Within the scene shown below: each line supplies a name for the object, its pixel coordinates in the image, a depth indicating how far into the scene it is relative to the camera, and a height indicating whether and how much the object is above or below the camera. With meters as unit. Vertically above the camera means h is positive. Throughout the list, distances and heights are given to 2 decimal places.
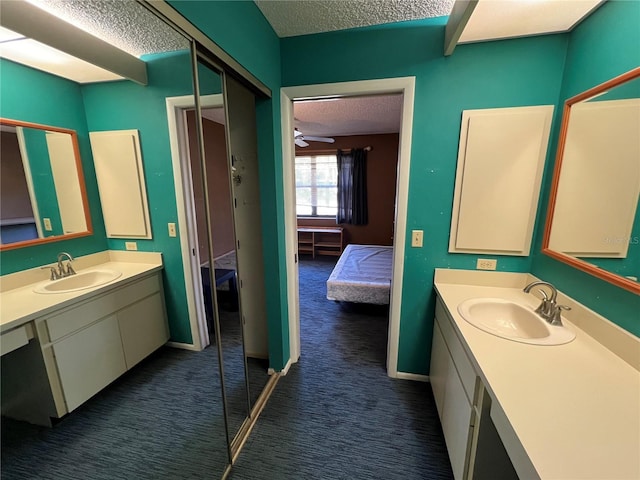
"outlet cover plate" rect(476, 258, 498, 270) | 1.72 -0.49
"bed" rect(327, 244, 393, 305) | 2.91 -1.05
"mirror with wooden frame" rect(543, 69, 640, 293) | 1.02 +0.02
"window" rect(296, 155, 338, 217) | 5.70 +0.12
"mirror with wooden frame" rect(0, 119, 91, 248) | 0.64 +0.02
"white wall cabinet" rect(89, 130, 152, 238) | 0.88 +0.03
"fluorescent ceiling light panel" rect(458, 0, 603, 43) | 1.22 +0.87
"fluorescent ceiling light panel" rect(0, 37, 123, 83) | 0.62 +0.36
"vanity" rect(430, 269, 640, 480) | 0.68 -0.67
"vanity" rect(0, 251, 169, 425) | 0.68 -0.50
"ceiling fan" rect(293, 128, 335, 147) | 3.61 +0.82
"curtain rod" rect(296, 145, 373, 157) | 5.50 +0.83
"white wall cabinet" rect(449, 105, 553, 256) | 1.54 +0.08
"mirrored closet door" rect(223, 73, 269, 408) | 1.82 -0.29
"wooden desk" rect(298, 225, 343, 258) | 5.68 -1.12
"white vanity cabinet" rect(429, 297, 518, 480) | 1.03 -1.03
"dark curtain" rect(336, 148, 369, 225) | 5.36 +0.07
